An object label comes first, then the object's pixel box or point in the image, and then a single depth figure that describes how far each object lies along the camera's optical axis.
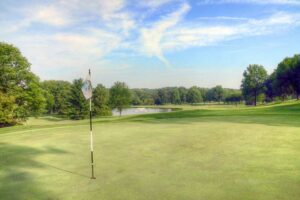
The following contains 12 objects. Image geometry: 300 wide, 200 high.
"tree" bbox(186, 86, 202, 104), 168.50
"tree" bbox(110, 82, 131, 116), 95.62
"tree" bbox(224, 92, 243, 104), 146.57
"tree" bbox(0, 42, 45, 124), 43.41
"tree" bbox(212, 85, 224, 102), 171.46
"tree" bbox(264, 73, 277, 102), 94.78
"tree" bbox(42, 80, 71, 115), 100.65
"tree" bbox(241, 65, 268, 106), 91.62
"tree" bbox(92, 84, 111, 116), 82.44
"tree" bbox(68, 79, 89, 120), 77.74
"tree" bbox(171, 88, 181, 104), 184.62
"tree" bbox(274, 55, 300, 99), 76.12
